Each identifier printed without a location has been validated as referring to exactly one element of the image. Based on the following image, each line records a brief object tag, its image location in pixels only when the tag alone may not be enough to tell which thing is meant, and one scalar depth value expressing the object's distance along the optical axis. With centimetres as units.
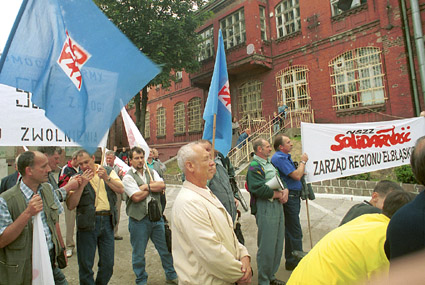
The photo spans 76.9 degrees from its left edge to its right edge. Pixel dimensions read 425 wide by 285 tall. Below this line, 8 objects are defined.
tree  1407
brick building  1077
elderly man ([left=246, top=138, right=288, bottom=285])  345
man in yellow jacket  137
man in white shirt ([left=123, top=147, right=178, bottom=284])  349
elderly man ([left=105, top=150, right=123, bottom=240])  552
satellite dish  1467
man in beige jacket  177
